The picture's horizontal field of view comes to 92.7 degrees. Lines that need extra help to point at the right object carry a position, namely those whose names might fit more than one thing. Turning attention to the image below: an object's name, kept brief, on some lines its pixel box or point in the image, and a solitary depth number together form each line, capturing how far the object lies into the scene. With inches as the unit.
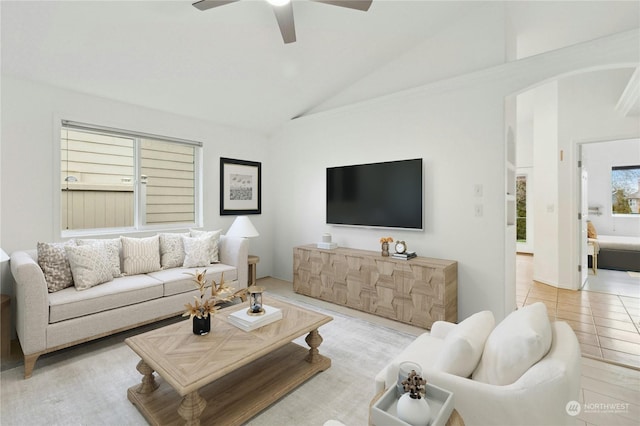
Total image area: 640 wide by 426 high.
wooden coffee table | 65.4
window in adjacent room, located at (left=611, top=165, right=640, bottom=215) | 260.8
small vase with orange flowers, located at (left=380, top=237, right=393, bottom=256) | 140.4
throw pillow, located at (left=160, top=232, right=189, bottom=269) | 141.2
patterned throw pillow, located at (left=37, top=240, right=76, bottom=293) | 105.1
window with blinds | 133.8
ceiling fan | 83.2
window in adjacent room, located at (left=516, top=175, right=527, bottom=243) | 299.9
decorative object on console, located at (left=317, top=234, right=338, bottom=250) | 160.6
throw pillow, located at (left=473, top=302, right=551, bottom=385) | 47.3
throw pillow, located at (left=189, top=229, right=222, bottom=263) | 150.3
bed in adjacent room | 207.9
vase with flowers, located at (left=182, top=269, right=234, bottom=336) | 79.6
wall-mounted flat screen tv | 139.5
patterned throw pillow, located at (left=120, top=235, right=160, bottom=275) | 129.1
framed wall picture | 181.2
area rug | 72.7
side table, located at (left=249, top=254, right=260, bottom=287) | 168.4
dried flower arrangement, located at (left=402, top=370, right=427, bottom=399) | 43.7
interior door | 177.2
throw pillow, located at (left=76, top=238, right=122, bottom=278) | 119.4
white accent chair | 43.3
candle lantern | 91.0
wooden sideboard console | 119.8
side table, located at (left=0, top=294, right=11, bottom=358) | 98.5
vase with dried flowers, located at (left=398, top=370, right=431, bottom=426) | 41.9
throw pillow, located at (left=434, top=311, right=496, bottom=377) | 52.9
